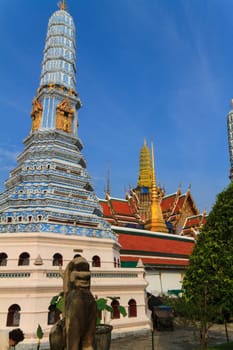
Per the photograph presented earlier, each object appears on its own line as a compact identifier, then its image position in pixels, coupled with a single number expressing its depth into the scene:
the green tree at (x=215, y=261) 13.16
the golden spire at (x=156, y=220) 33.53
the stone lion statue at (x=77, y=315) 4.39
